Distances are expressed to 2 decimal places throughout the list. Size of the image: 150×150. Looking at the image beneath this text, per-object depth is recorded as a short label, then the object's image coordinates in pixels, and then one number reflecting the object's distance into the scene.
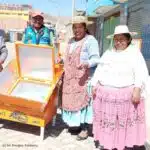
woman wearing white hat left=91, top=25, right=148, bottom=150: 2.07
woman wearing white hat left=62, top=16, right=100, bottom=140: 2.40
